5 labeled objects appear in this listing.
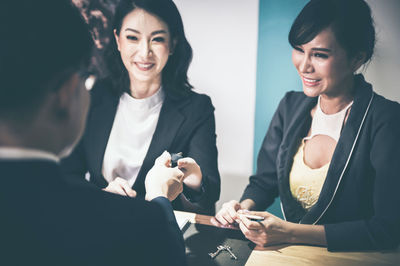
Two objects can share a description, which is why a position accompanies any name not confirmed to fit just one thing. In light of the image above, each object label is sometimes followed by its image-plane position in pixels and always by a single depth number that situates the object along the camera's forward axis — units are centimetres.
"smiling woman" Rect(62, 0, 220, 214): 155
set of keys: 108
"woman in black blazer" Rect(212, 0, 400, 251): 117
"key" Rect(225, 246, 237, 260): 108
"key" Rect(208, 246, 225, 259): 109
